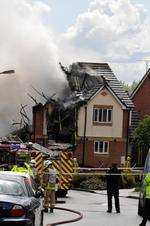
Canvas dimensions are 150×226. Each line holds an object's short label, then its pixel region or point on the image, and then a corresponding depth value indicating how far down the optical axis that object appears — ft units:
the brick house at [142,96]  220.64
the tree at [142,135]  189.88
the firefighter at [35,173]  78.57
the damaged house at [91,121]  196.34
